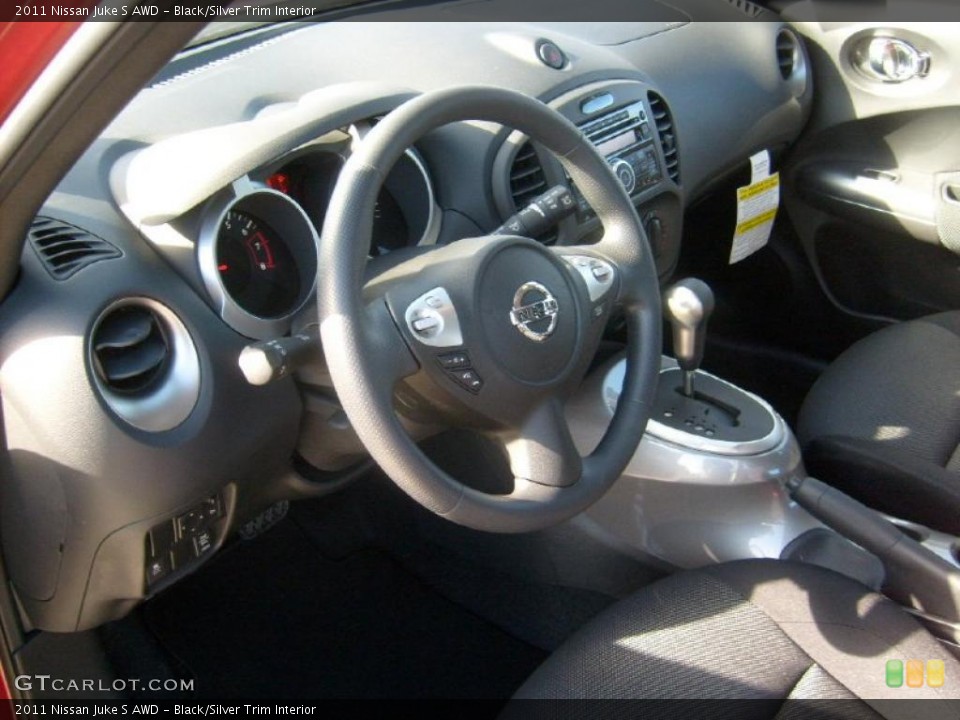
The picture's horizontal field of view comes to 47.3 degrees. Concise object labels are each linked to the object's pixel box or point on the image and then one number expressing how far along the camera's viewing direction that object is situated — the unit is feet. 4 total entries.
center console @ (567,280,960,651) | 4.38
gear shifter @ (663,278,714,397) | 4.53
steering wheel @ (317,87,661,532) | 3.32
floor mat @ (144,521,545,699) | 5.64
